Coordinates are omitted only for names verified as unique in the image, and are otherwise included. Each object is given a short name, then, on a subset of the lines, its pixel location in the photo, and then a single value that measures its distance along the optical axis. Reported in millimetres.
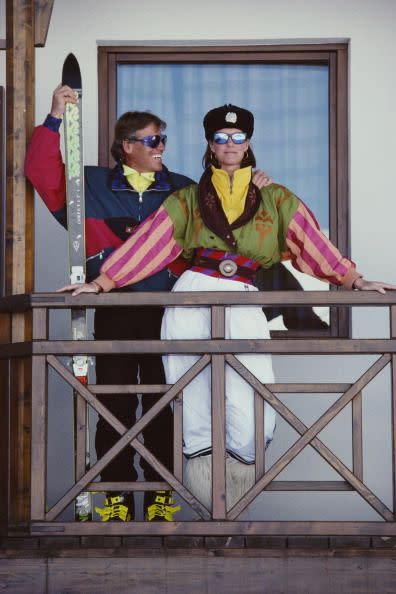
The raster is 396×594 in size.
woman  9078
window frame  12180
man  9508
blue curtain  12383
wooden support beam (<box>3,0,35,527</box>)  9242
